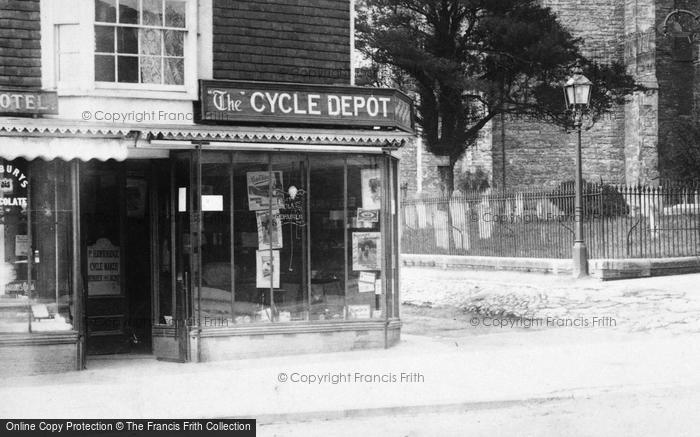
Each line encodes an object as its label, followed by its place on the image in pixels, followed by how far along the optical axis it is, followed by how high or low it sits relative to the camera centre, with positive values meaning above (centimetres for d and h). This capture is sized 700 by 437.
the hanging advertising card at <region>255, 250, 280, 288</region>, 1272 -66
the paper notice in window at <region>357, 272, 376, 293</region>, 1327 -91
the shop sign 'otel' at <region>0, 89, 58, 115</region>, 1136 +152
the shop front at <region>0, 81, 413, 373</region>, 1159 -14
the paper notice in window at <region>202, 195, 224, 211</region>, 1234 +25
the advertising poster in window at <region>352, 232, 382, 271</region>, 1325 -45
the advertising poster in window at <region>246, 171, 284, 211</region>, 1266 +41
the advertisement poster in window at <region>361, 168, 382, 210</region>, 1326 +47
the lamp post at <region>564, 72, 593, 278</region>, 1994 +67
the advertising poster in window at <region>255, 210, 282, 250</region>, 1274 -12
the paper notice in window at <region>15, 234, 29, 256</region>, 1158 -27
